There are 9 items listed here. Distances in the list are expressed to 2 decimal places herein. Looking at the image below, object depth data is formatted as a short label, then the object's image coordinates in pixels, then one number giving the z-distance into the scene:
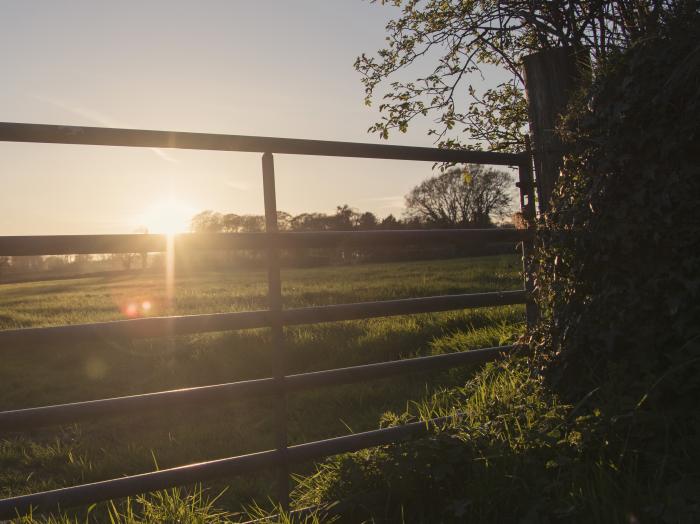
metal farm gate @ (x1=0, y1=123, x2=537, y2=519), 2.49
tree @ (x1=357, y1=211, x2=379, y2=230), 40.94
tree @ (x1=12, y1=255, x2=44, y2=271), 50.19
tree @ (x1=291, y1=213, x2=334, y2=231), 46.78
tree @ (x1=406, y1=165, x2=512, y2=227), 53.06
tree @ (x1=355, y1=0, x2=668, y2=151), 5.28
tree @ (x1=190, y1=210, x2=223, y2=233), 49.56
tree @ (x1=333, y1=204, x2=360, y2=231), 45.76
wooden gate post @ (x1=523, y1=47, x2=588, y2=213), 3.93
